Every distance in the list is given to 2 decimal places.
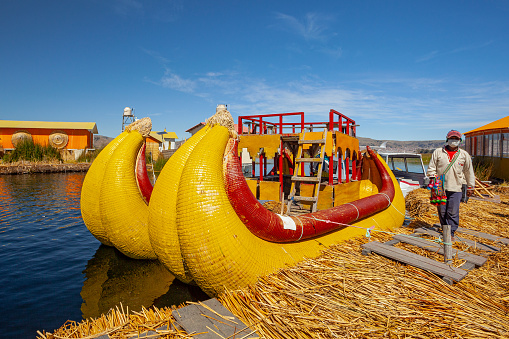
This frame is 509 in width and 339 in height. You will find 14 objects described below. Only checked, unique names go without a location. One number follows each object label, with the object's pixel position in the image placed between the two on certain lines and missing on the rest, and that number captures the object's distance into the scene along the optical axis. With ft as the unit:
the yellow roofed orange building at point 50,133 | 134.41
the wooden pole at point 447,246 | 13.91
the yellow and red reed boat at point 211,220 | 11.53
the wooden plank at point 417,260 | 12.45
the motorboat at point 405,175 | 50.90
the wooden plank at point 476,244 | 16.83
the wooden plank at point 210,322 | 9.28
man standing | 18.21
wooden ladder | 25.71
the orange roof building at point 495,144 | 61.52
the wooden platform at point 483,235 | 18.84
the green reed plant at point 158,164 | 106.33
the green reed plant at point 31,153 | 100.63
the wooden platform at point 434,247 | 14.49
